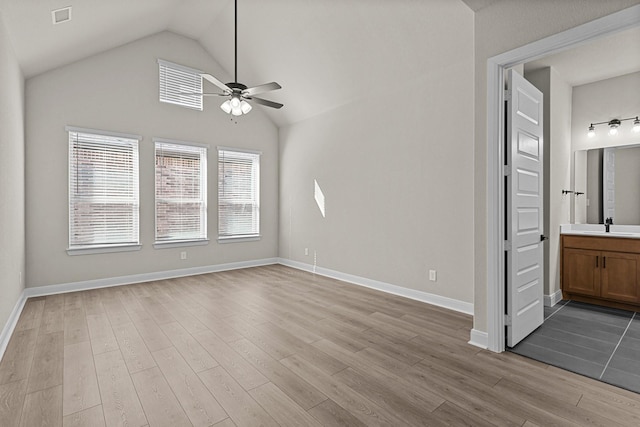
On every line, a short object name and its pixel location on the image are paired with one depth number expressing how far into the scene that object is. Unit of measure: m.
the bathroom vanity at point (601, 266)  3.84
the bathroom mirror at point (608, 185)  4.24
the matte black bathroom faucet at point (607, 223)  4.39
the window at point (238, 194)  6.33
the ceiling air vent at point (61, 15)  3.17
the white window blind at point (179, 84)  5.57
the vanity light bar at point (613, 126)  4.15
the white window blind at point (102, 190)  4.83
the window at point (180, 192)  5.59
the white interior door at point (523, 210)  2.82
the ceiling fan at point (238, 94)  3.40
